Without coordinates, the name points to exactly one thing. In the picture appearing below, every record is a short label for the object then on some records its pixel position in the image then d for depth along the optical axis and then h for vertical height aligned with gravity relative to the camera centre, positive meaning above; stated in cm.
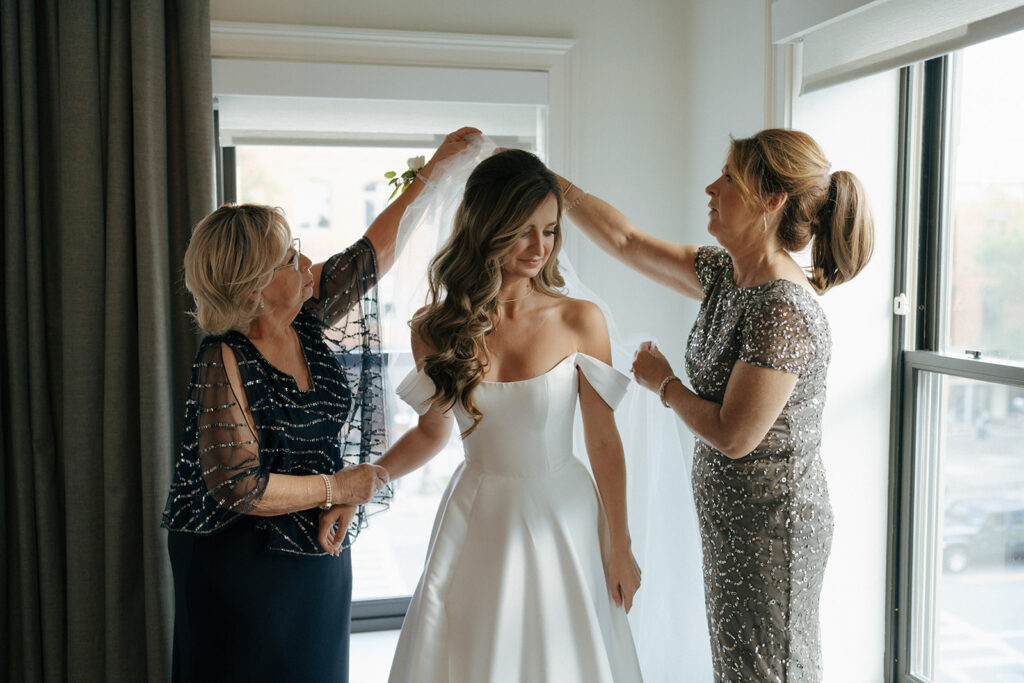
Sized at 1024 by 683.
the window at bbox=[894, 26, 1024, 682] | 211 -17
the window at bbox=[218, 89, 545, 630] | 271 +47
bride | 172 -34
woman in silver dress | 165 -18
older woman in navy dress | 166 -32
